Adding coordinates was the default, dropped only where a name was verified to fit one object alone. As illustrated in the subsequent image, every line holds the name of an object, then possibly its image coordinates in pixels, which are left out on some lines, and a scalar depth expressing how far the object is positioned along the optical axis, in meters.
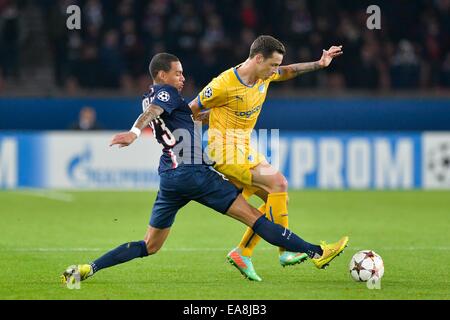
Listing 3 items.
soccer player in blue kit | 15.73
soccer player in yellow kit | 16.86
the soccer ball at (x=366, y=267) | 15.95
